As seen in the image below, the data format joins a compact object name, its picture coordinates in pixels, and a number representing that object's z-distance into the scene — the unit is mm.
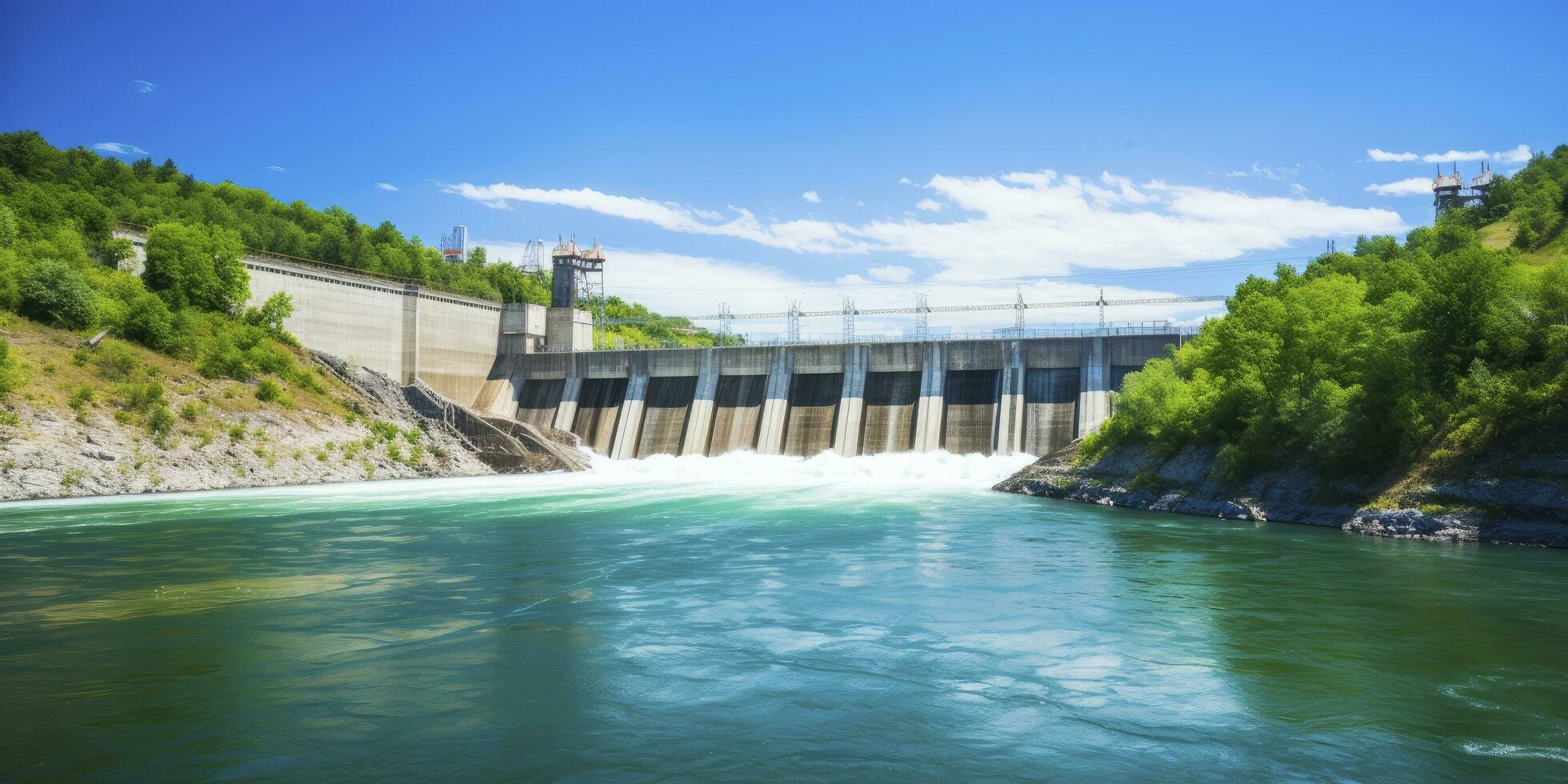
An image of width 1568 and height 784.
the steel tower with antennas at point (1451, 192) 112188
